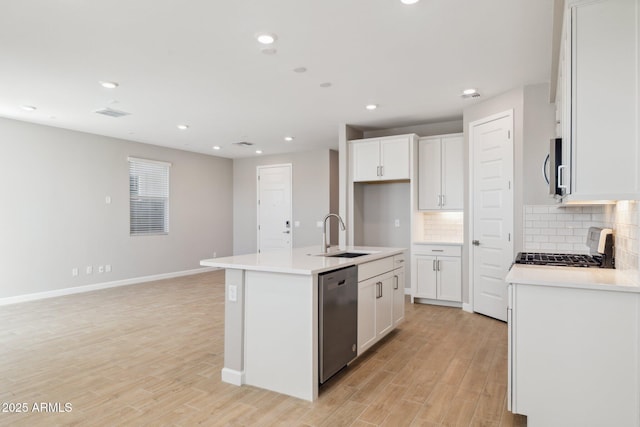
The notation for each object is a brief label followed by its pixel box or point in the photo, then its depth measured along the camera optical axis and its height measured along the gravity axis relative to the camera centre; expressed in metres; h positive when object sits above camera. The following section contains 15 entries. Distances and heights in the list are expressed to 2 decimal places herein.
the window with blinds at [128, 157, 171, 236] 7.12 +0.27
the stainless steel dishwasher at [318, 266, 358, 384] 2.61 -0.81
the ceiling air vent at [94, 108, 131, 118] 4.98 +1.33
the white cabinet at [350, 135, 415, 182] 5.49 +0.79
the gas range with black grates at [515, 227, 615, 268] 2.69 -0.38
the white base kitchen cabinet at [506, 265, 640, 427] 1.85 -0.72
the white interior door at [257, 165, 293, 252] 8.65 +0.07
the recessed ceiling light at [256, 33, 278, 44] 2.96 +1.38
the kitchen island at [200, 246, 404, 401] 2.54 -0.79
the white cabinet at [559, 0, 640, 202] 1.83 +0.57
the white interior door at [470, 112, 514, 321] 4.37 -0.01
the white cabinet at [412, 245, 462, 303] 5.17 -0.88
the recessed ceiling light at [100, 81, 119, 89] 4.00 +1.36
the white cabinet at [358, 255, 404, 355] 3.21 -0.84
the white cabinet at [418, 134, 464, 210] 5.29 +0.55
